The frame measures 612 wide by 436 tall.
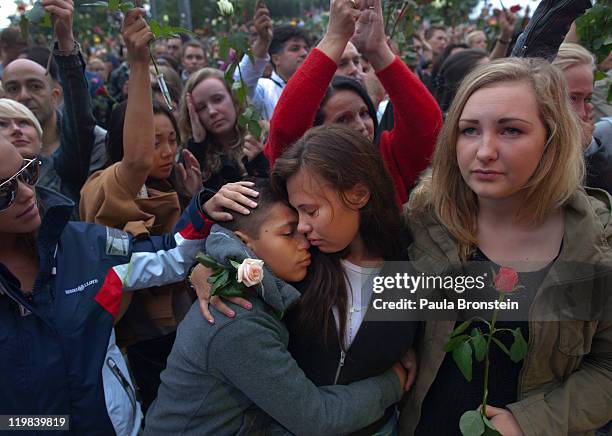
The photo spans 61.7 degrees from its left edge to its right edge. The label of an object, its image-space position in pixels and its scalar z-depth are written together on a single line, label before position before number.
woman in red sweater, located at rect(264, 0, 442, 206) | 1.83
